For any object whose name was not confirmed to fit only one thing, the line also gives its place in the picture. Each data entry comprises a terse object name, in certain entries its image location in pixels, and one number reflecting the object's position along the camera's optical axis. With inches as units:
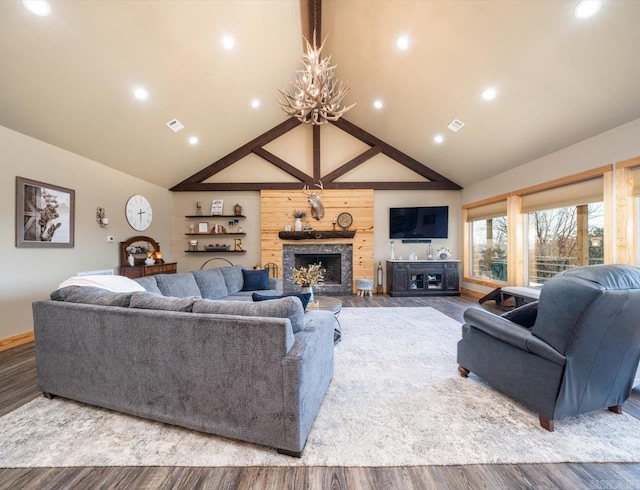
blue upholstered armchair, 59.7
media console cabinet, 237.5
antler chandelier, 118.6
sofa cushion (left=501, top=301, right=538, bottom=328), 78.2
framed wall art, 128.2
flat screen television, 251.3
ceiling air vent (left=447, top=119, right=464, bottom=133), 174.5
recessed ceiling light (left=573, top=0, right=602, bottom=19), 92.4
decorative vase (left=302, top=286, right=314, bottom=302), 132.9
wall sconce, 171.5
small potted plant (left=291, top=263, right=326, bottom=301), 133.6
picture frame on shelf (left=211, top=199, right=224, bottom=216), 251.4
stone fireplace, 250.4
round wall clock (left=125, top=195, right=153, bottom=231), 198.2
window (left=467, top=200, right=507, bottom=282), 213.3
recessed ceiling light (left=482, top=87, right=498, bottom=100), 141.0
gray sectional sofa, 57.9
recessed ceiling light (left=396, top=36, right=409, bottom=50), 138.6
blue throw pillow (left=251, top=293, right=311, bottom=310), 84.3
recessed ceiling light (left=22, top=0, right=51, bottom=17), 91.1
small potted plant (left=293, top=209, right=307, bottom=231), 247.1
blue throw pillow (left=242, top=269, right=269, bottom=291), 177.2
